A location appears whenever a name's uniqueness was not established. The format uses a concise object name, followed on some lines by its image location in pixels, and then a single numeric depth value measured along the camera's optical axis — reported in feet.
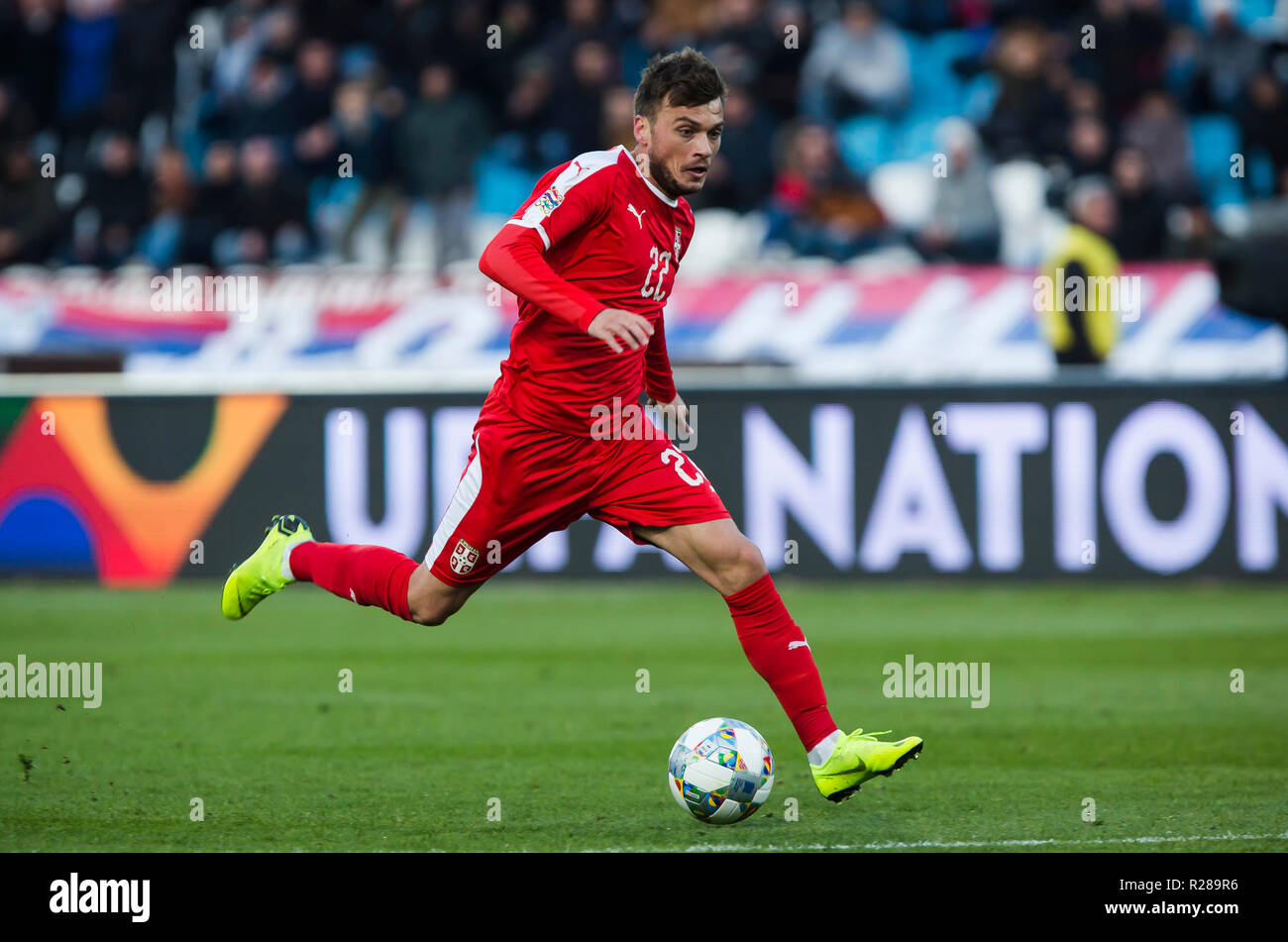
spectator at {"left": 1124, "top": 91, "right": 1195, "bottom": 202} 52.70
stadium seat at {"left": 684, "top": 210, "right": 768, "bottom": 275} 50.83
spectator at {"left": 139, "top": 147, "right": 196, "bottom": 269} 54.03
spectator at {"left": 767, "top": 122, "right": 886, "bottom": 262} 50.06
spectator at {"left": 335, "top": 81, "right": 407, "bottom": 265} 53.06
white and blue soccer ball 18.51
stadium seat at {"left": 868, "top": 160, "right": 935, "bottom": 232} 52.13
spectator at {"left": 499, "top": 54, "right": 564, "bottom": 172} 53.93
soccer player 18.85
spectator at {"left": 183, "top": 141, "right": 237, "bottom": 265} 53.36
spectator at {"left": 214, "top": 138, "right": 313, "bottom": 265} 53.31
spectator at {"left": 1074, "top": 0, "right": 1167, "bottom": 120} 54.80
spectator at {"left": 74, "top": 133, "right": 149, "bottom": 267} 54.03
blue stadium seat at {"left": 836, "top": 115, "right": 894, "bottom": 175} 54.39
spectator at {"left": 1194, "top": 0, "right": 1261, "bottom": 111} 54.60
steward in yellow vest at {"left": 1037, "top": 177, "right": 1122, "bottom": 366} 46.01
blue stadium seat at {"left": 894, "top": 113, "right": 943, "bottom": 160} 53.98
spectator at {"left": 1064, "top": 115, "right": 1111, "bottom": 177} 51.24
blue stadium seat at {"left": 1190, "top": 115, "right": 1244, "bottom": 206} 53.47
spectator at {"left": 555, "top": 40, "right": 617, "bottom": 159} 53.26
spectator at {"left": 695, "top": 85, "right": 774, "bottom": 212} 51.08
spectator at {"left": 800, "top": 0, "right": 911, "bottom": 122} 54.54
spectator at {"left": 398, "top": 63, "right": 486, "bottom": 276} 52.54
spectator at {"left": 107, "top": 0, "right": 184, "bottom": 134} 57.62
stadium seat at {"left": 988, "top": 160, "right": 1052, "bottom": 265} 51.26
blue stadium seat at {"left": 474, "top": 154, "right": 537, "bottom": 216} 54.44
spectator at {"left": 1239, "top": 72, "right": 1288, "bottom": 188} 51.96
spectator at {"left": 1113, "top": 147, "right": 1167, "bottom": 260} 49.06
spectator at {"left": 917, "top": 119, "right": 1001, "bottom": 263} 49.60
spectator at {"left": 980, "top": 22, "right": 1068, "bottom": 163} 52.08
